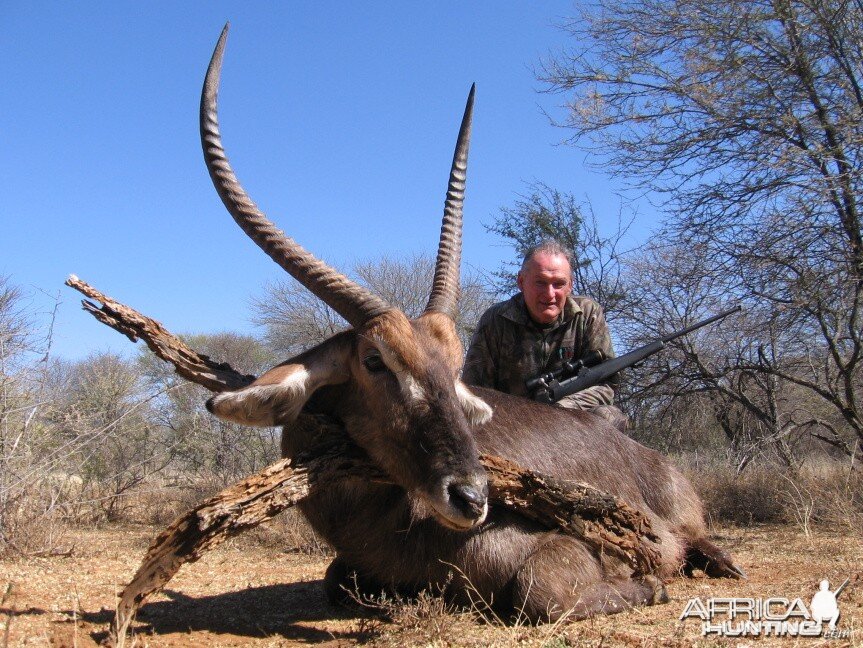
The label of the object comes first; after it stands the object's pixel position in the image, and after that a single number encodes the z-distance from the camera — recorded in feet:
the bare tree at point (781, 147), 31.19
